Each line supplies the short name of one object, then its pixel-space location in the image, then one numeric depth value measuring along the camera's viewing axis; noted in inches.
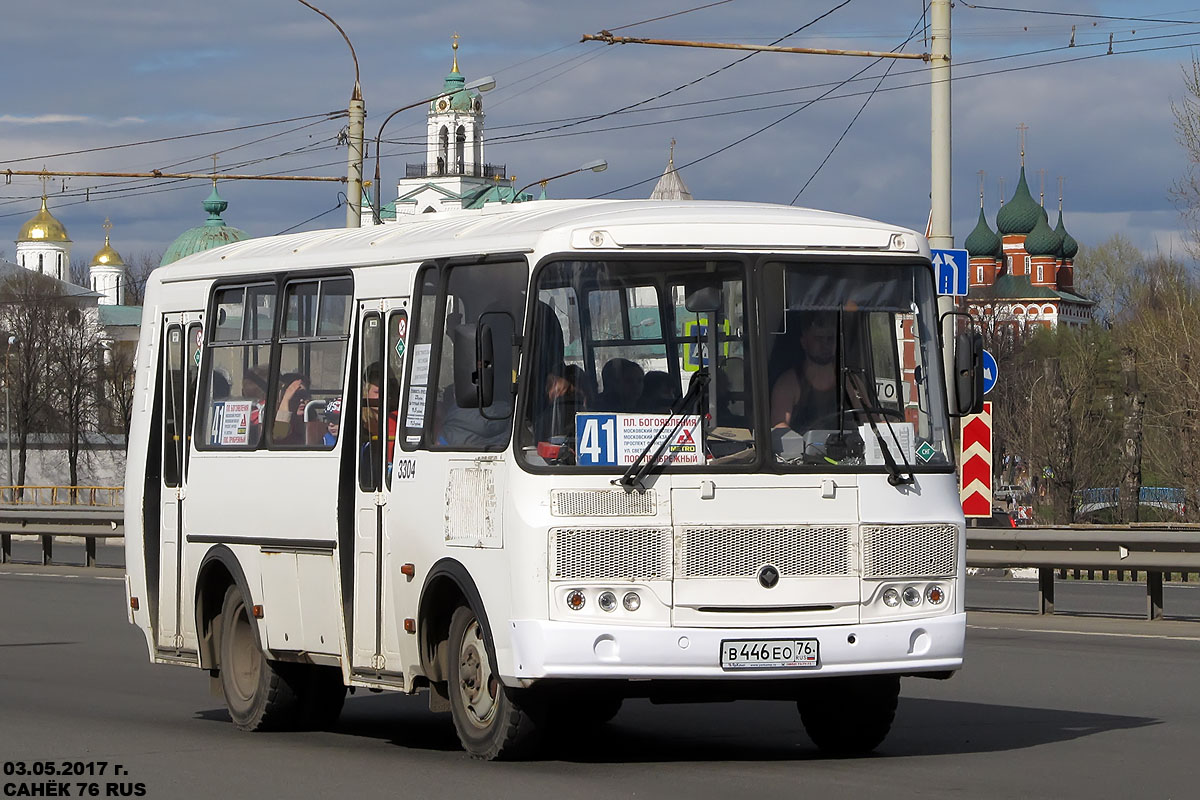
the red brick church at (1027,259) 6328.7
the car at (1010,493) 3302.2
